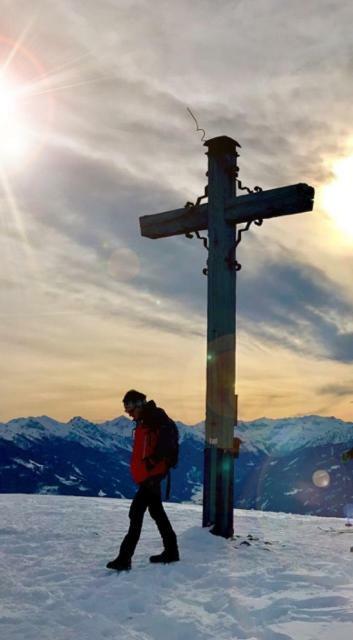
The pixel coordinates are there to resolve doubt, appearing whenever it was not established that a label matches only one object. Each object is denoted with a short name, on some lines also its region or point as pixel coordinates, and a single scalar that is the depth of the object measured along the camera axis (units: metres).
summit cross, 10.39
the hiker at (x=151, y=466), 7.98
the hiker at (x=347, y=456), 12.29
